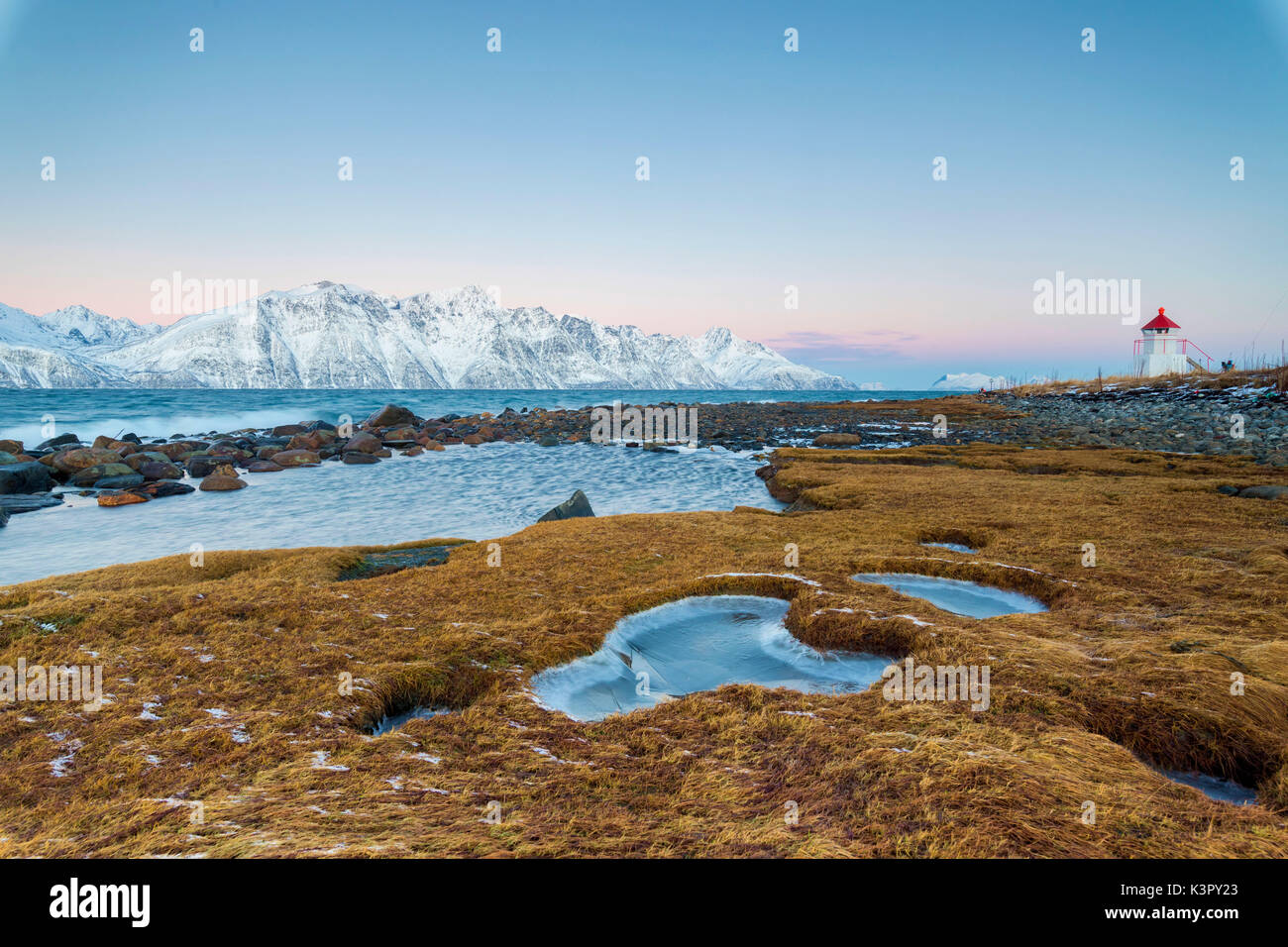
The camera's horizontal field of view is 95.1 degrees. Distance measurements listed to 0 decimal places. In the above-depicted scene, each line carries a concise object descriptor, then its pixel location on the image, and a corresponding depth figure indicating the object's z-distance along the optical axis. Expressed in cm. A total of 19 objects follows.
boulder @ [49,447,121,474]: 3231
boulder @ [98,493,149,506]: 2655
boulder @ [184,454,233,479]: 3478
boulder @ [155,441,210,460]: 4053
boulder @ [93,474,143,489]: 3028
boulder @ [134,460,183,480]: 3209
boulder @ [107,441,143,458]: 3888
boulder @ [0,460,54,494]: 2750
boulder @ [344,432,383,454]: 4375
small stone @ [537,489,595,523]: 2008
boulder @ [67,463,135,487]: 3097
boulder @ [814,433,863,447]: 4450
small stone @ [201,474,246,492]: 3059
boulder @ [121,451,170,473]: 3344
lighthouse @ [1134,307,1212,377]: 8189
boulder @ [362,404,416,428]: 5759
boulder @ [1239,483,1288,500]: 1722
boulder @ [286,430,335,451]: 4434
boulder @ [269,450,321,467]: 3956
